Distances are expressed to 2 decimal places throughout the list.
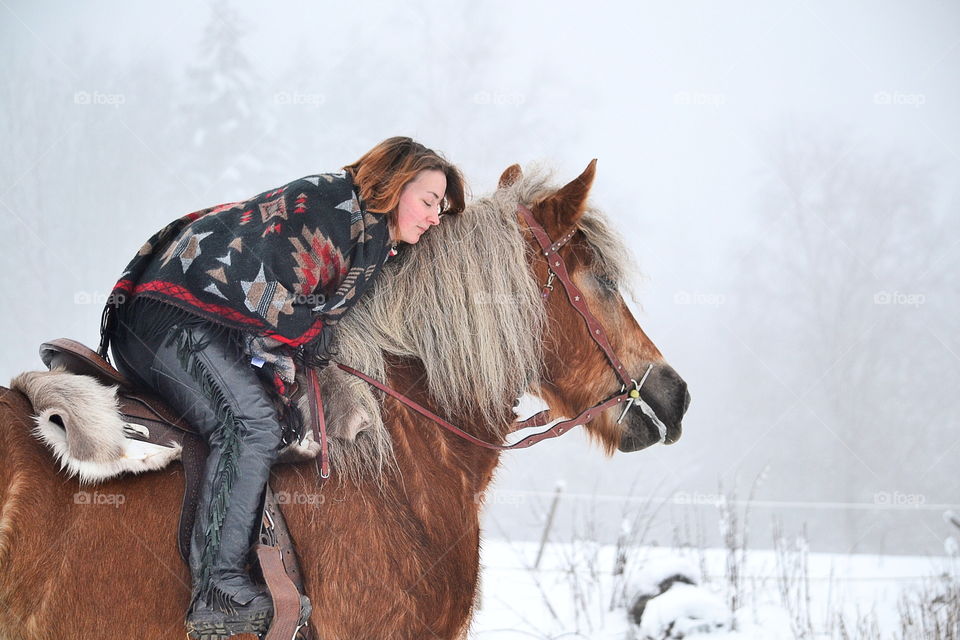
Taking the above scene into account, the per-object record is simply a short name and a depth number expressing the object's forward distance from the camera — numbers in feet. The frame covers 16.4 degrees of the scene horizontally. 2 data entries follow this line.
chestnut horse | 22.86
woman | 22.96
